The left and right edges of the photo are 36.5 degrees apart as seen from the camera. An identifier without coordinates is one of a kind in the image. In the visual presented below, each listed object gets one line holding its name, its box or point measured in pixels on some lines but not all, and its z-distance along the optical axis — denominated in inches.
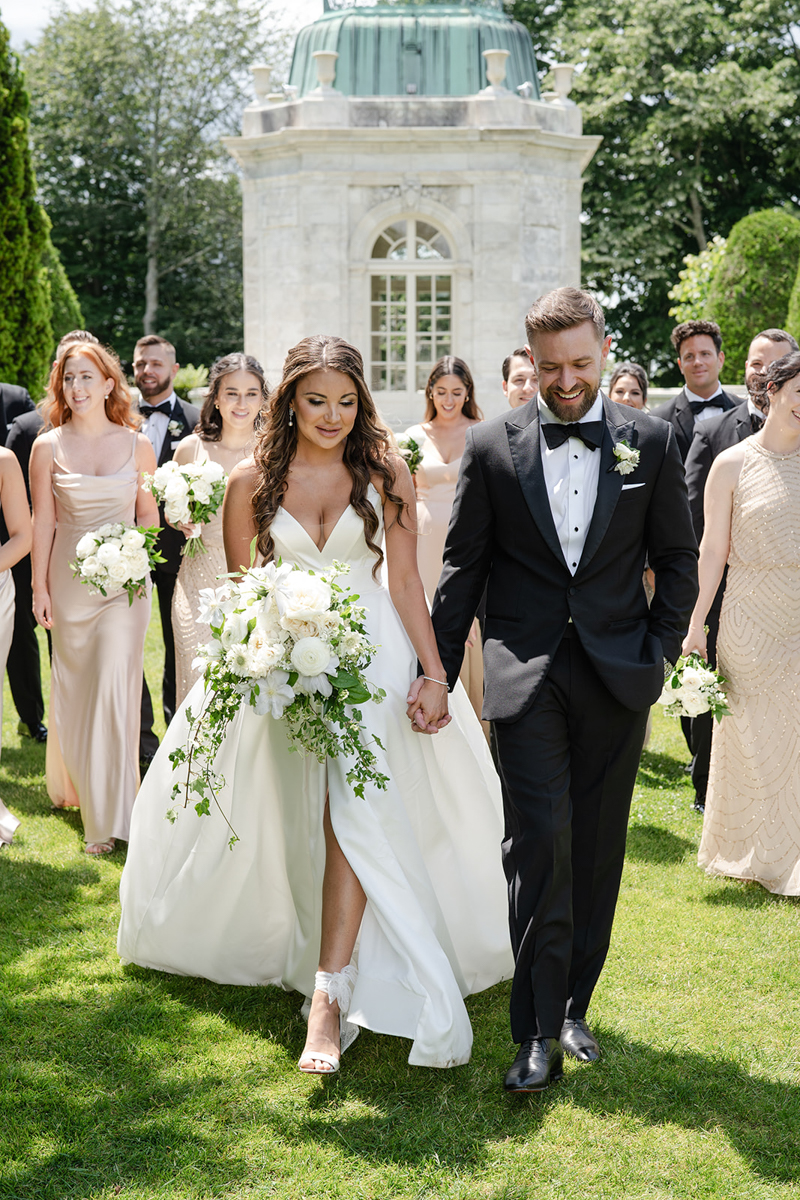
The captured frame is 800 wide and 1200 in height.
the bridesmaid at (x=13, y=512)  260.4
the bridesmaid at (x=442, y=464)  314.5
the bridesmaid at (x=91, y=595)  268.4
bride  167.2
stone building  773.3
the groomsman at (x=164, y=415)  351.9
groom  156.3
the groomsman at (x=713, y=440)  289.9
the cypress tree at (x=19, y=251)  642.2
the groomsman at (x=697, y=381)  326.0
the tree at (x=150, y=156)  1510.8
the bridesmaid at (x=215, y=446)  299.3
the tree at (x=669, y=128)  1182.3
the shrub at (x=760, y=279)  777.6
